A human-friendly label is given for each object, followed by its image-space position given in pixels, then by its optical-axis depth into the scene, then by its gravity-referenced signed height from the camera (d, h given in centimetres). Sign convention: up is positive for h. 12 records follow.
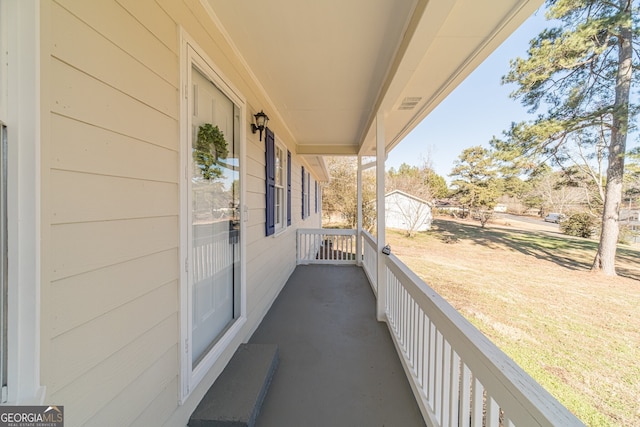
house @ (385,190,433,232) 1196 -6
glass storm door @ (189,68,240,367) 173 -4
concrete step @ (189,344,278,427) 154 -125
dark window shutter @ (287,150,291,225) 492 +44
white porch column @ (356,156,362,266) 544 -30
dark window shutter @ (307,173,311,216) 840 +50
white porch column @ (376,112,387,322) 318 -28
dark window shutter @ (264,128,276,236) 329 +42
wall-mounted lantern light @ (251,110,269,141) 278 +97
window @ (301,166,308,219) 720 +39
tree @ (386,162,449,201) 1274 +152
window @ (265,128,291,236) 334 +39
